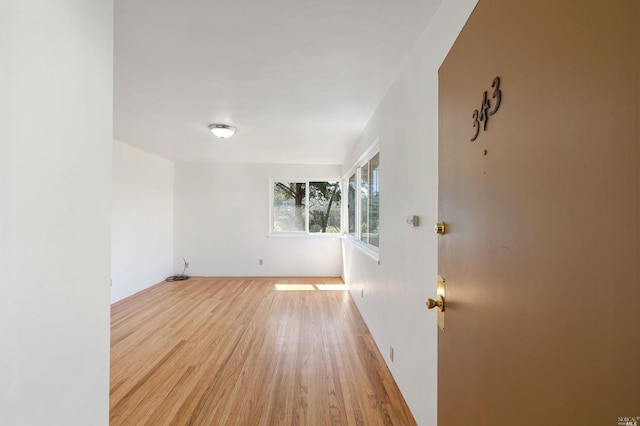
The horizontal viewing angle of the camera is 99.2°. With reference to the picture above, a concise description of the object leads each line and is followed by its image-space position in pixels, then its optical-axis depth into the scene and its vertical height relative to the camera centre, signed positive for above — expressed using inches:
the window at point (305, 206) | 228.8 +7.2
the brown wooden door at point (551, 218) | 14.2 -0.2
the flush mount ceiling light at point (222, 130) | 127.3 +39.9
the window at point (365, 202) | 120.8 +6.7
